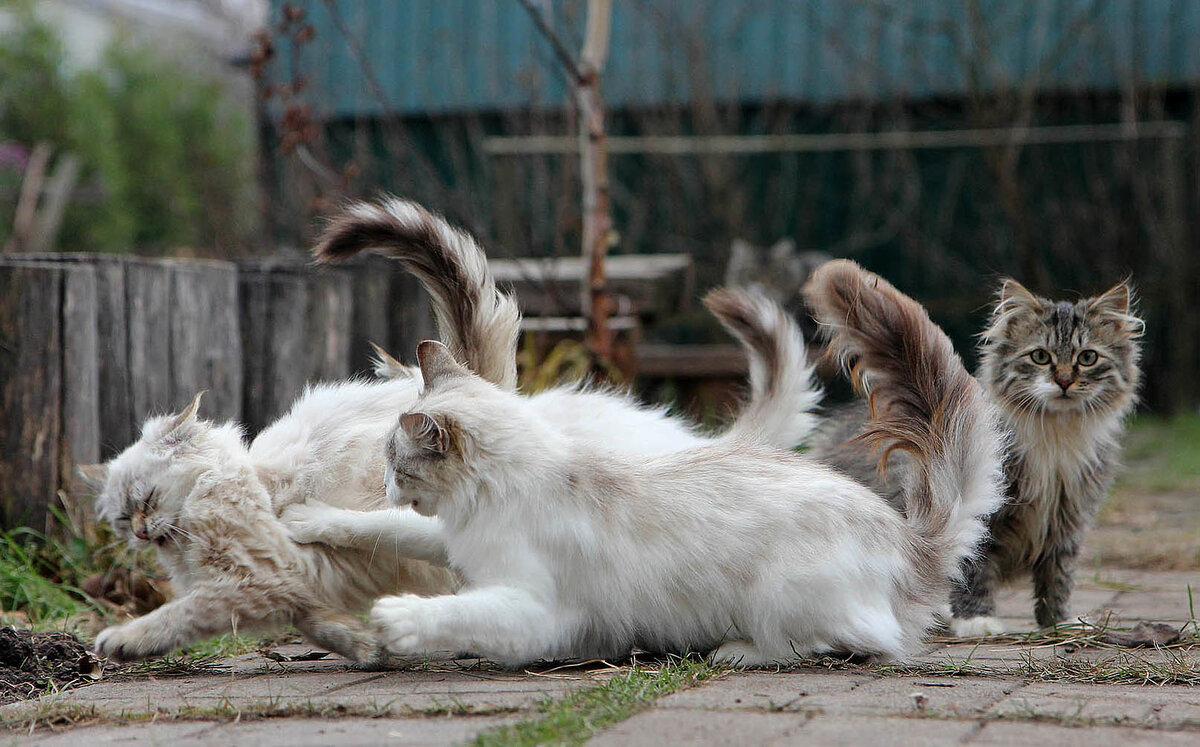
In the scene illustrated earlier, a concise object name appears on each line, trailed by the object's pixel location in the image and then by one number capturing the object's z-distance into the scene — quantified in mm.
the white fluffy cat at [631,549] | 6016
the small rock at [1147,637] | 6988
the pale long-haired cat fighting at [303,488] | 6582
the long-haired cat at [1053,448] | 7941
